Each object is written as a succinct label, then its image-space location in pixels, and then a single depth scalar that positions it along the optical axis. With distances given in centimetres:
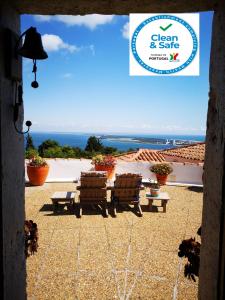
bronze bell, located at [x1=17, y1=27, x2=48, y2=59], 215
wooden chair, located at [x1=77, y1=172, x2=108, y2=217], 640
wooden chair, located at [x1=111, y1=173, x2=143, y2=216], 651
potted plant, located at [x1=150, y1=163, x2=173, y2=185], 945
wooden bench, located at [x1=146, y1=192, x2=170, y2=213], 671
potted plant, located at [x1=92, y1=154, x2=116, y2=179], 918
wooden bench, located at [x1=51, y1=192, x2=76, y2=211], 649
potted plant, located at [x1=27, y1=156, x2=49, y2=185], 884
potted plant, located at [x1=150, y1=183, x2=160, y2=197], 691
